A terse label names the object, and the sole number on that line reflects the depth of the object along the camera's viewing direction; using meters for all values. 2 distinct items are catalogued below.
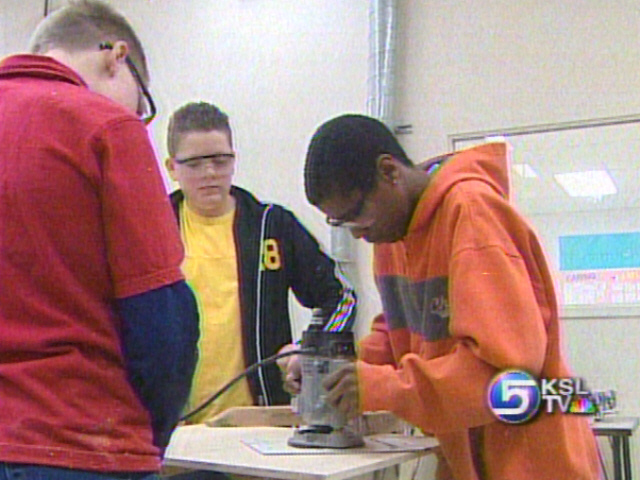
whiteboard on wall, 2.51
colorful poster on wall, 2.50
